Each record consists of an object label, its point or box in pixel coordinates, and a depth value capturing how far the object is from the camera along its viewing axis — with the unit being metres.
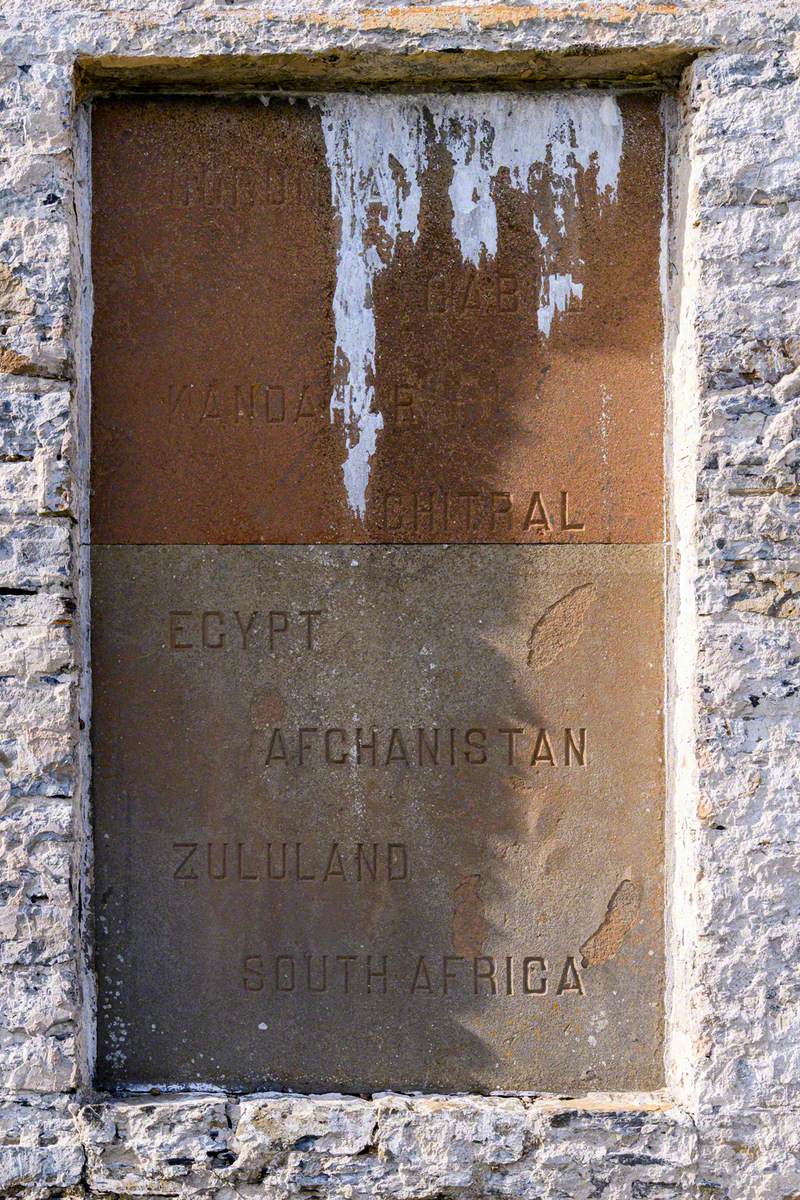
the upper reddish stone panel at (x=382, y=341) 2.67
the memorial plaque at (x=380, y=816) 2.65
